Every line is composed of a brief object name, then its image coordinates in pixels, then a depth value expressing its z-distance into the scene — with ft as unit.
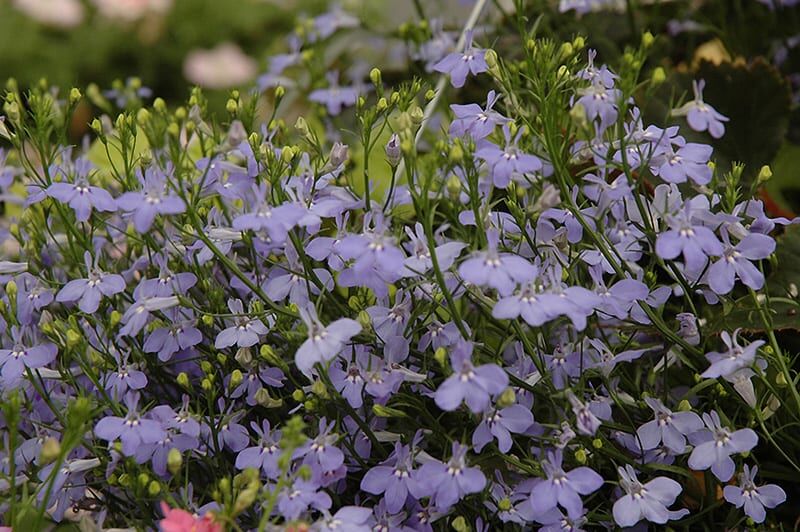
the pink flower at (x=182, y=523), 1.64
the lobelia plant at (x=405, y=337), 1.70
